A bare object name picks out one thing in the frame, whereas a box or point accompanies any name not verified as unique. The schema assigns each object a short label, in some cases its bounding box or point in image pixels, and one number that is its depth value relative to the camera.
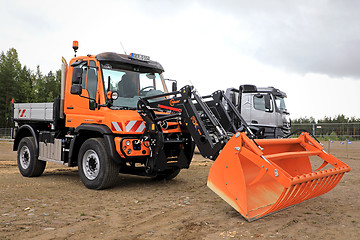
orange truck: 4.72
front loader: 4.54
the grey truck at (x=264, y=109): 13.75
